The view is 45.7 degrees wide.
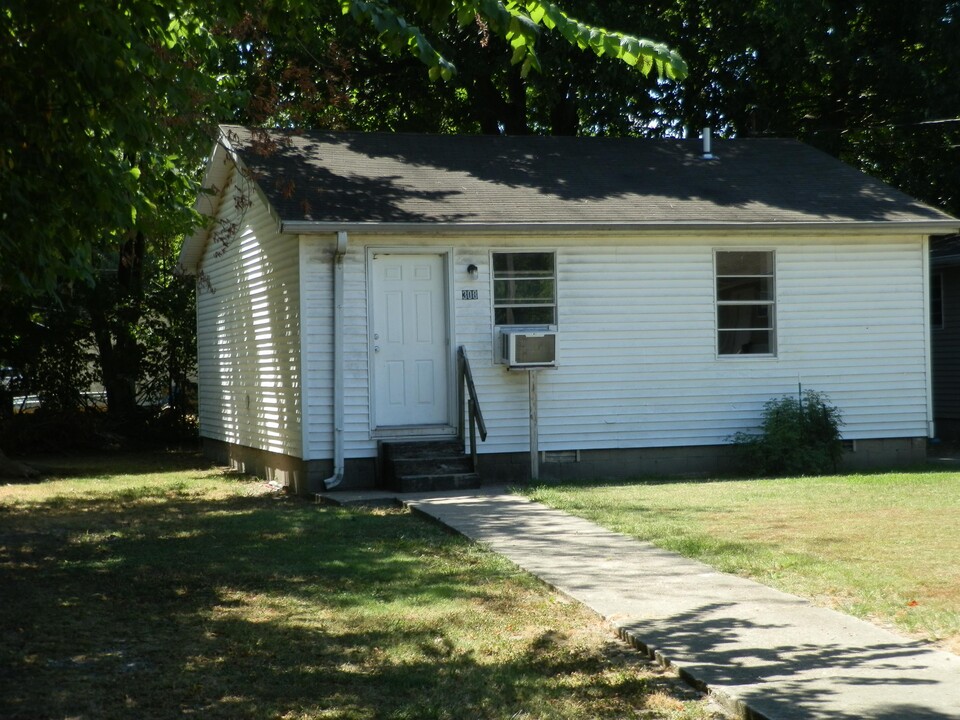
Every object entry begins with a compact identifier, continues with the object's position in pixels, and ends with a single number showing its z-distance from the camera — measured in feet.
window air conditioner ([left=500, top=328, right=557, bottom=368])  44.19
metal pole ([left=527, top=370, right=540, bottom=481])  44.45
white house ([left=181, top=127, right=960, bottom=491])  44.21
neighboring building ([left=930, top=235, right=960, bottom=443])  65.87
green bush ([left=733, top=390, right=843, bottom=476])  45.98
